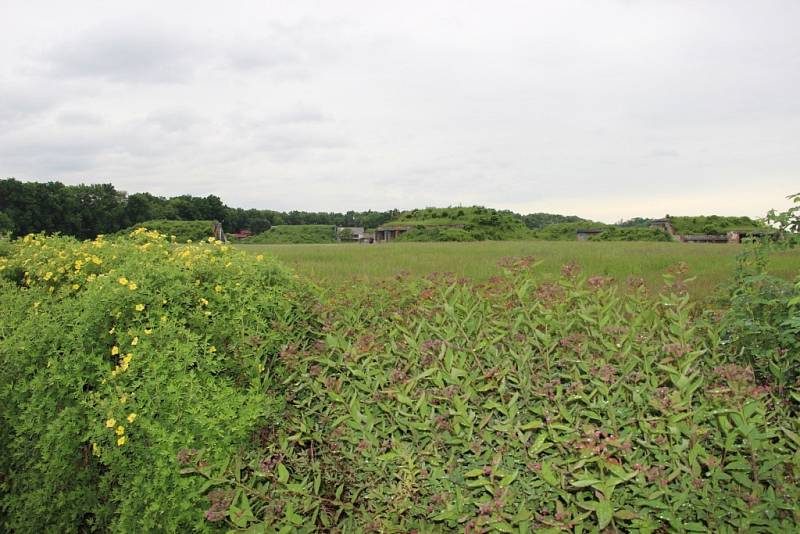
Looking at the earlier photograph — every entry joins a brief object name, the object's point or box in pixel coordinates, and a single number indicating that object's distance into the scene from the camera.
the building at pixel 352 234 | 52.58
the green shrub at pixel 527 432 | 2.28
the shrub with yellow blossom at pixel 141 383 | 3.15
